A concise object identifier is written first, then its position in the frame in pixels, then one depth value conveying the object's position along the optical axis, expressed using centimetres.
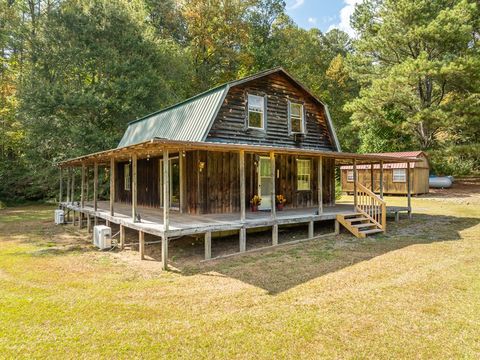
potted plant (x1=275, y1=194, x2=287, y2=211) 1245
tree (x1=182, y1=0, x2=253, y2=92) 3206
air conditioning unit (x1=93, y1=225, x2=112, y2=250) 944
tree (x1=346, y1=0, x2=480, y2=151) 2348
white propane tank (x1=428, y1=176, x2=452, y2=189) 2577
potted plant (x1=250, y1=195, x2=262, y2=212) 1198
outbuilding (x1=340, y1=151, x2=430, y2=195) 2353
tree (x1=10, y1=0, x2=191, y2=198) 2128
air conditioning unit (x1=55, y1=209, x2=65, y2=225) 1447
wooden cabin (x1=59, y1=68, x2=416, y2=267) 954
